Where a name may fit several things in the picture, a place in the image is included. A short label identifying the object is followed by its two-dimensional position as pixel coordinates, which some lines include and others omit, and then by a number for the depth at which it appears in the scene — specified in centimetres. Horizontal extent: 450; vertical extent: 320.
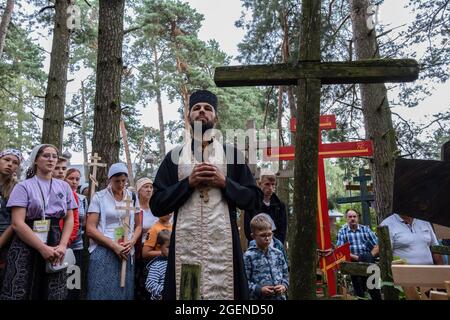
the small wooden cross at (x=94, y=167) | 502
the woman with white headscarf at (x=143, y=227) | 430
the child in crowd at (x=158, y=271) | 381
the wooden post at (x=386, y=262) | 322
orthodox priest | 278
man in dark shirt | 523
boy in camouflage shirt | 370
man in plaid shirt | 728
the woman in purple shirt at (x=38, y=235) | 332
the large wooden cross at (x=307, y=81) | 253
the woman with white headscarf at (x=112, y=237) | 381
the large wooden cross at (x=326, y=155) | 622
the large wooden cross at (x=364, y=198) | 1084
